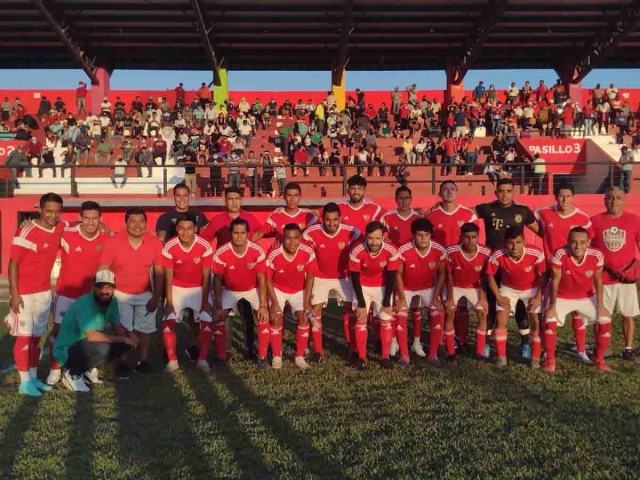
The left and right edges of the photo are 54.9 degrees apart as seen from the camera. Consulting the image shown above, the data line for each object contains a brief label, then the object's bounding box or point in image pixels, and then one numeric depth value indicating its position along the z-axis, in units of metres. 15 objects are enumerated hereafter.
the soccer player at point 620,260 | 7.11
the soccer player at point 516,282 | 6.84
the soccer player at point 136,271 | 6.79
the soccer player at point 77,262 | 6.79
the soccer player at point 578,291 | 6.69
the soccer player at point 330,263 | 7.46
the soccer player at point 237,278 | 7.06
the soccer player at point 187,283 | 6.94
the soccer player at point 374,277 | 7.05
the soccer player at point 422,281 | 7.18
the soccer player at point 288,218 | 7.89
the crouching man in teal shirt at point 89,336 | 6.24
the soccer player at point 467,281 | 7.09
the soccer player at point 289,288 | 7.07
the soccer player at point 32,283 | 6.27
